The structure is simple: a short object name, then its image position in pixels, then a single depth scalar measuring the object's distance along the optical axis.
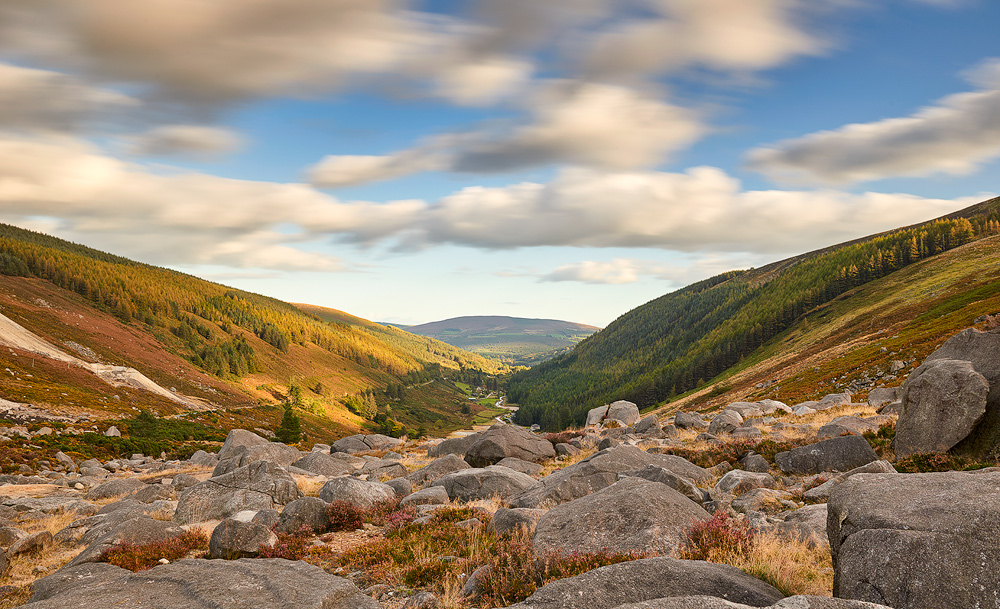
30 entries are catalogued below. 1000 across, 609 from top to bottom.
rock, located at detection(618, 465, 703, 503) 14.54
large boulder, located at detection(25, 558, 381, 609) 8.32
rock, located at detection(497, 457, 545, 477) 29.05
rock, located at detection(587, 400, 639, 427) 56.22
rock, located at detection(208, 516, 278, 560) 13.41
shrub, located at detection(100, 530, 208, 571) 12.64
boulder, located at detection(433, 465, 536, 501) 20.77
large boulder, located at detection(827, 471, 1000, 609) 5.98
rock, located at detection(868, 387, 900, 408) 40.44
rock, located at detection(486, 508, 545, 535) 13.40
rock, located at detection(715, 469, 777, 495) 18.47
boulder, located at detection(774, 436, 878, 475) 20.53
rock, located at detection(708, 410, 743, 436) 36.25
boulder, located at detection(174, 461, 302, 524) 19.66
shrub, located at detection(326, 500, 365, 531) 17.48
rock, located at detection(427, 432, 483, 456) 39.59
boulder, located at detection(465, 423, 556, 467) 32.88
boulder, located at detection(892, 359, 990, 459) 16.55
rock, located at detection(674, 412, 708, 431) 41.91
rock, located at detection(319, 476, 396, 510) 19.31
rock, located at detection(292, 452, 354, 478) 35.62
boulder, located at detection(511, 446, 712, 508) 17.05
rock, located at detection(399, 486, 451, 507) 19.55
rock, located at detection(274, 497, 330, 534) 16.83
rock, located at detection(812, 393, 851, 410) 45.97
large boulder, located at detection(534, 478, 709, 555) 10.50
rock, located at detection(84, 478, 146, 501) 27.55
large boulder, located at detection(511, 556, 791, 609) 6.93
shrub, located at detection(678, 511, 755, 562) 9.60
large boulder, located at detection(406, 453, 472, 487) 26.10
